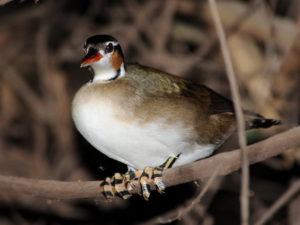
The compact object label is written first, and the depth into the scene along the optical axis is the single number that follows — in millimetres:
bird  6387
